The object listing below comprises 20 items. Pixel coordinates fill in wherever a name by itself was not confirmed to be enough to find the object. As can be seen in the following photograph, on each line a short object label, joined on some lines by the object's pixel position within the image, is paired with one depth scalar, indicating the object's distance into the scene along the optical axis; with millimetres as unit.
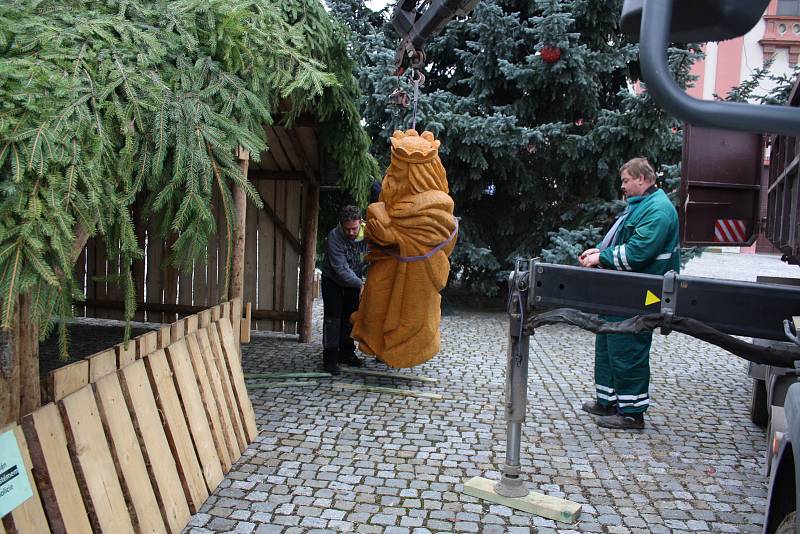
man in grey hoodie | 6176
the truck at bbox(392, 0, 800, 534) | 1312
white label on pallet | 2180
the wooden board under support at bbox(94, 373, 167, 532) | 2848
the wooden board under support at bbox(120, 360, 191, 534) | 3074
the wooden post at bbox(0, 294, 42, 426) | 2547
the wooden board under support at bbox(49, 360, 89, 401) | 2545
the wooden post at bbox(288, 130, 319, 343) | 7488
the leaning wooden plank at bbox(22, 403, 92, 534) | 2389
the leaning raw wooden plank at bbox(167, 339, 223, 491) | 3566
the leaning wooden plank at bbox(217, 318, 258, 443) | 4309
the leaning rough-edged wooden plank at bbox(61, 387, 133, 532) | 2590
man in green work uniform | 4727
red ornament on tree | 9102
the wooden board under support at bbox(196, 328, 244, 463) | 3965
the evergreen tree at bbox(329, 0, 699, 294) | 9125
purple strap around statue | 5535
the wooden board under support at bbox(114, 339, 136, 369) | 3029
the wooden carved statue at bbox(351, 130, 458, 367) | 5457
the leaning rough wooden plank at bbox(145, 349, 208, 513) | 3328
